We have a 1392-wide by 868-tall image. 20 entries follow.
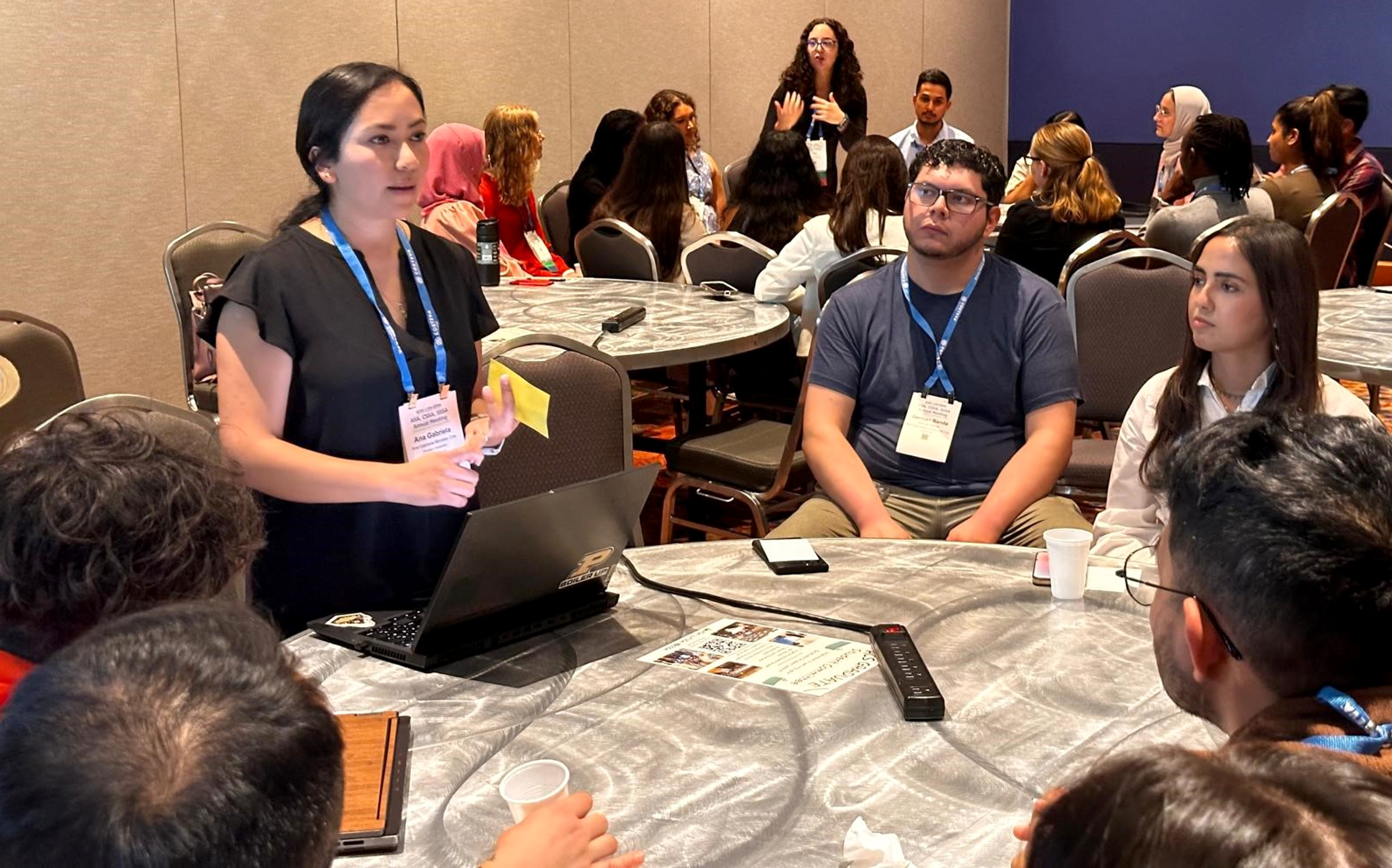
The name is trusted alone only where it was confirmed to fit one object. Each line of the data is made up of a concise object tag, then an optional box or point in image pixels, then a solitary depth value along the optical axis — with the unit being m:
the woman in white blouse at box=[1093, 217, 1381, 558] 2.89
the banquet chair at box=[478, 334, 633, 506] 2.96
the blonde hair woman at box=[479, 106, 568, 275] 6.43
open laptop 1.90
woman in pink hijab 6.16
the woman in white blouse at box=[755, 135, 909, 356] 4.89
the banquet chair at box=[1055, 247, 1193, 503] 4.12
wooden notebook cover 1.54
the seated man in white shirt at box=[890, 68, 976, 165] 8.42
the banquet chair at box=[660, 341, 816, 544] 3.83
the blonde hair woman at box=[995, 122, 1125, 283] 5.59
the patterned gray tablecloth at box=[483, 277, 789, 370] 4.15
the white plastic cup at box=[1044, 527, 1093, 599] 2.19
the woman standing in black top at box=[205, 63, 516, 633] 2.54
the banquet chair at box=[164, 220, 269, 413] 4.61
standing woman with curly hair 8.16
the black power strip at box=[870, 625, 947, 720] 1.80
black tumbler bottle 5.58
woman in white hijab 9.11
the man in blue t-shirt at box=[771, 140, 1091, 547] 3.24
